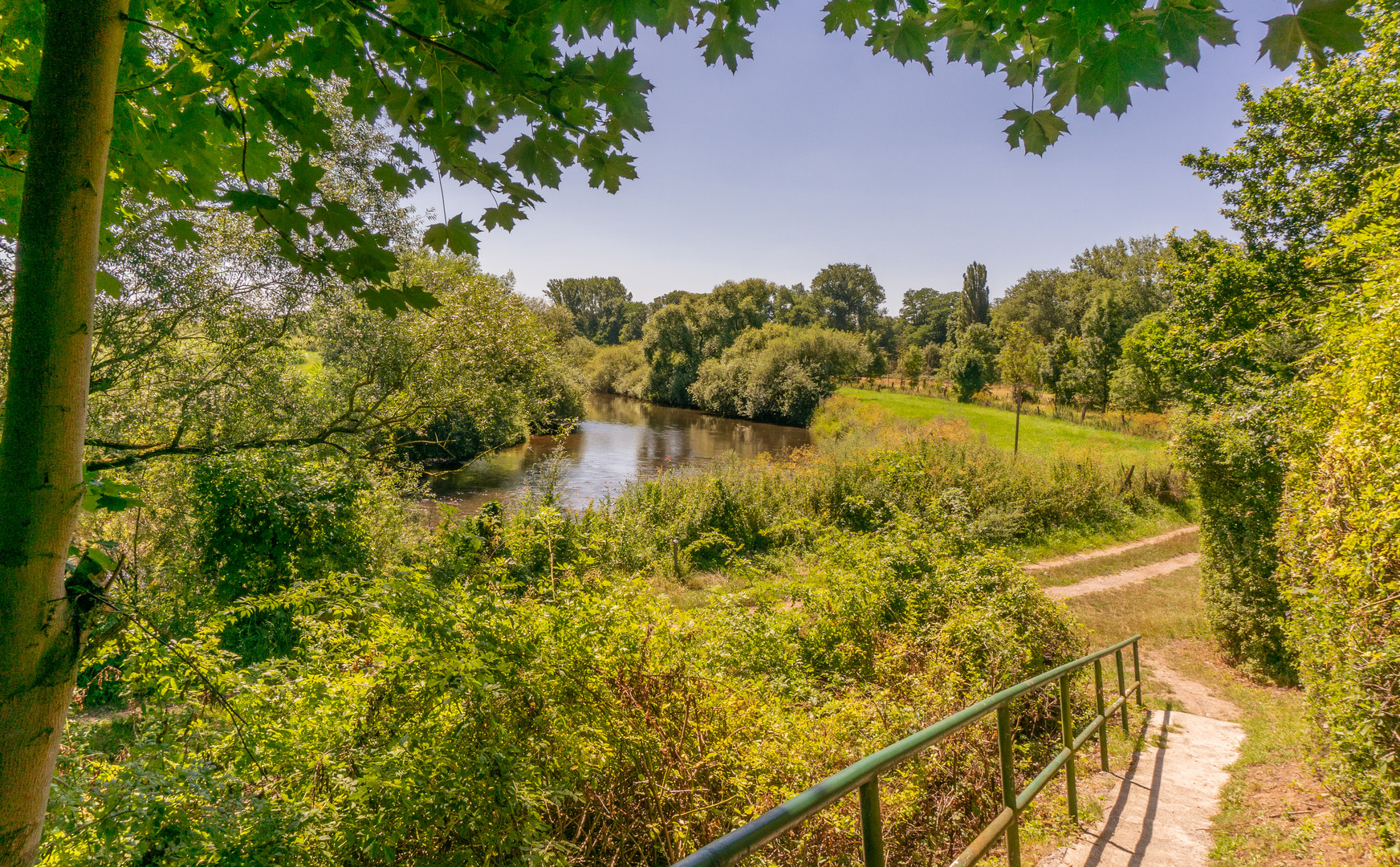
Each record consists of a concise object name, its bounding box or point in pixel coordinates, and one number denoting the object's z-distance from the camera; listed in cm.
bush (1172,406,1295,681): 800
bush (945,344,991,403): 4159
